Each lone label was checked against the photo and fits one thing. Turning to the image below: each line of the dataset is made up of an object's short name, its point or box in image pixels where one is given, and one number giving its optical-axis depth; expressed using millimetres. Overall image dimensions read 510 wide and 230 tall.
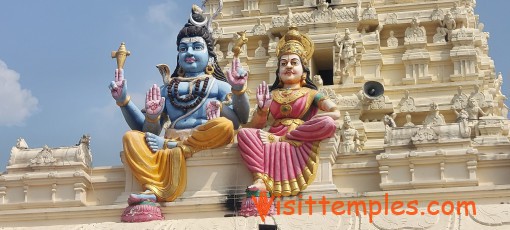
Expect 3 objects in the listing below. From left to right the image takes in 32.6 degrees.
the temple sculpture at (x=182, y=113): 16391
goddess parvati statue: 15984
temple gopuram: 14852
